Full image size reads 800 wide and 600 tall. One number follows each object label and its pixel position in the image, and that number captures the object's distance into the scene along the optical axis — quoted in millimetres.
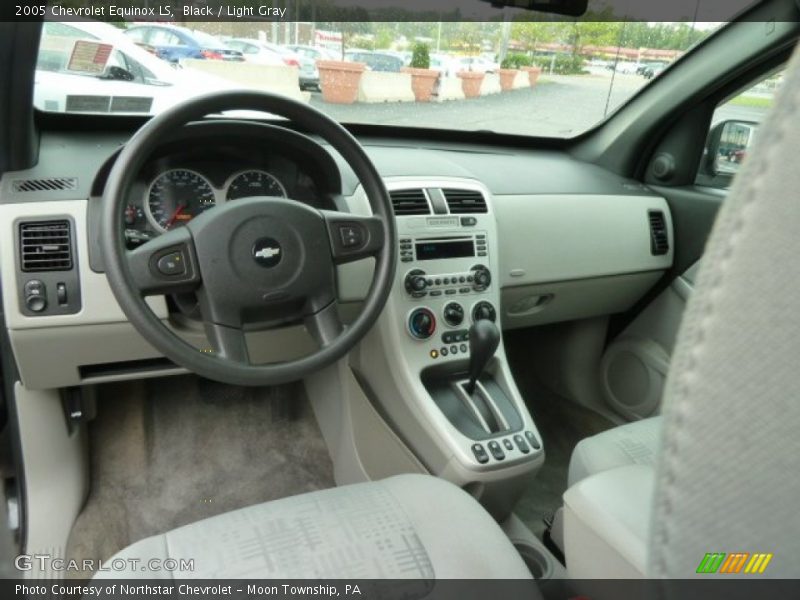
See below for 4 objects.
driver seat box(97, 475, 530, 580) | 1007
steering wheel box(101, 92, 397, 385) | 1108
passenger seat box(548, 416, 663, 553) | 1436
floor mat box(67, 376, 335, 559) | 1849
